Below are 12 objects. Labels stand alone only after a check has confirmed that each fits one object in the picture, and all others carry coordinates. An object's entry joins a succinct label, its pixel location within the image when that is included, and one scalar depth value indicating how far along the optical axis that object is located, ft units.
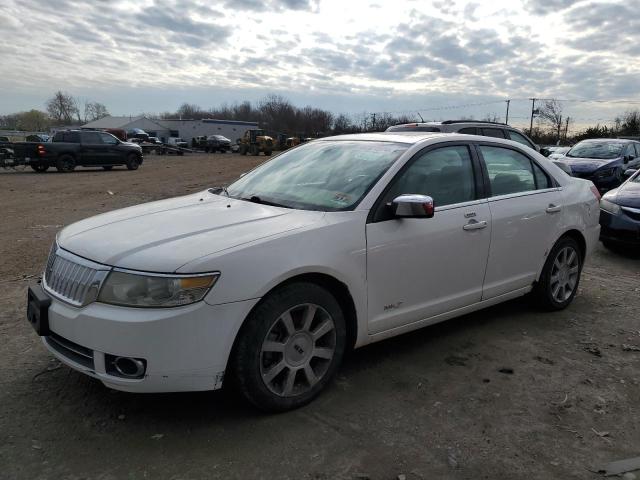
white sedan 8.84
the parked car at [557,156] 50.46
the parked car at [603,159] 44.27
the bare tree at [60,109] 461.78
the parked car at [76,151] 72.95
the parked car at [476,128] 32.35
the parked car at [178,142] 195.33
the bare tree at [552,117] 237.45
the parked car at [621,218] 23.97
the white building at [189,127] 288.51
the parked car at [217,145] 177.17
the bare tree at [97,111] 468.75
